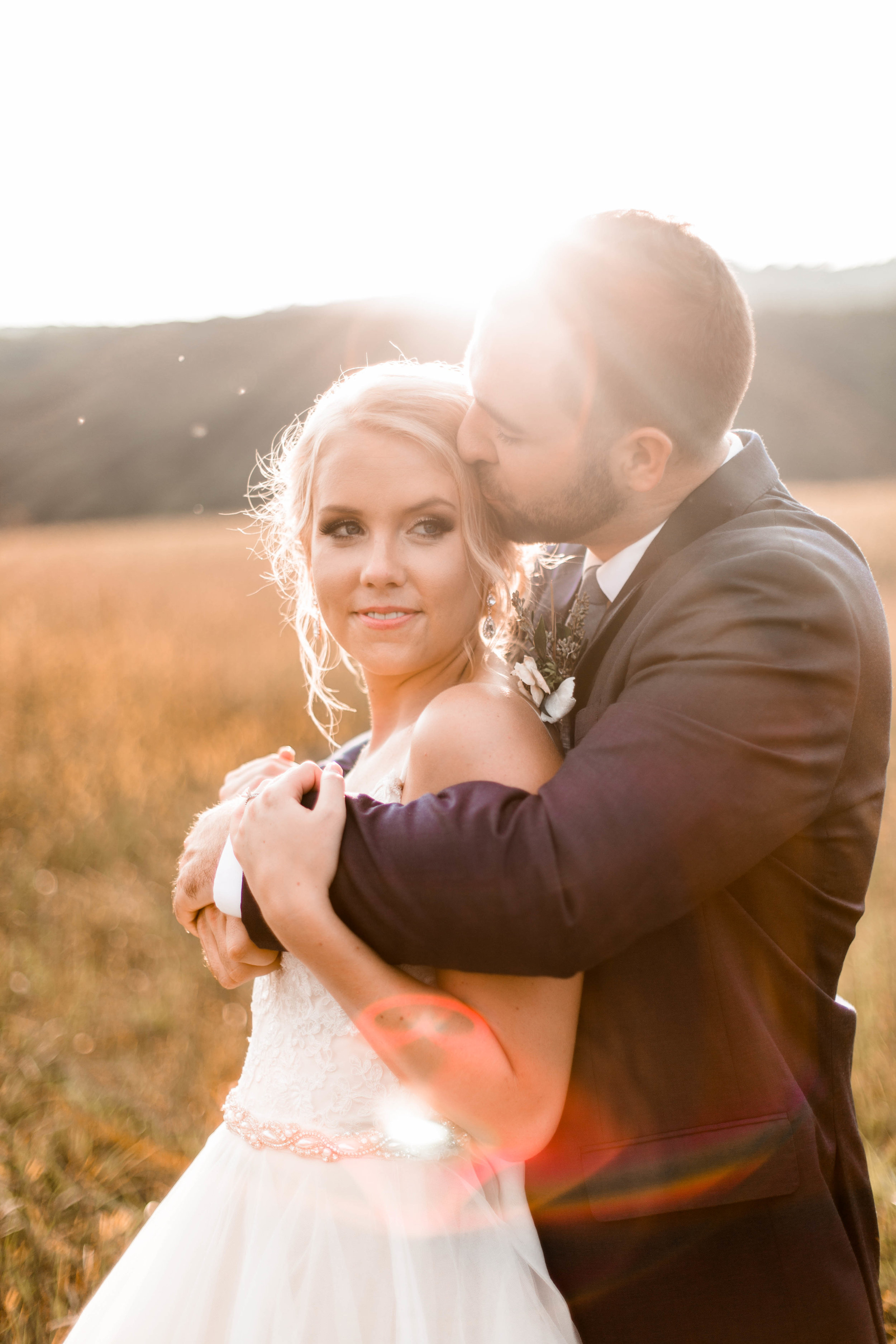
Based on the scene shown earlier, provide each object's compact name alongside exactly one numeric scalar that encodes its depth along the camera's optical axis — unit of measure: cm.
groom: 102
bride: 107
